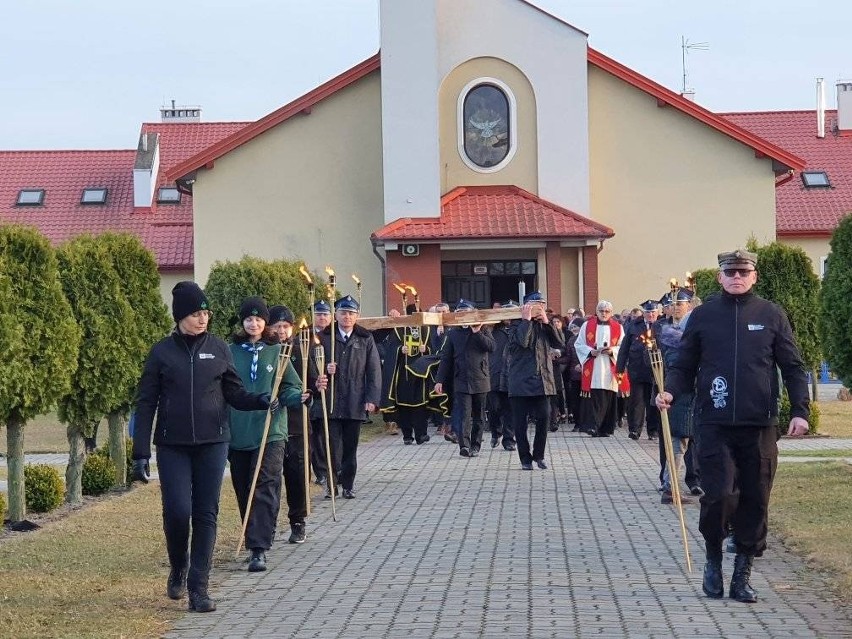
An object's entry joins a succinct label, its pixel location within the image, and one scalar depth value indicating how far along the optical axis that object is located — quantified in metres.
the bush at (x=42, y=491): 15.13
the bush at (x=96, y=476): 16.72
